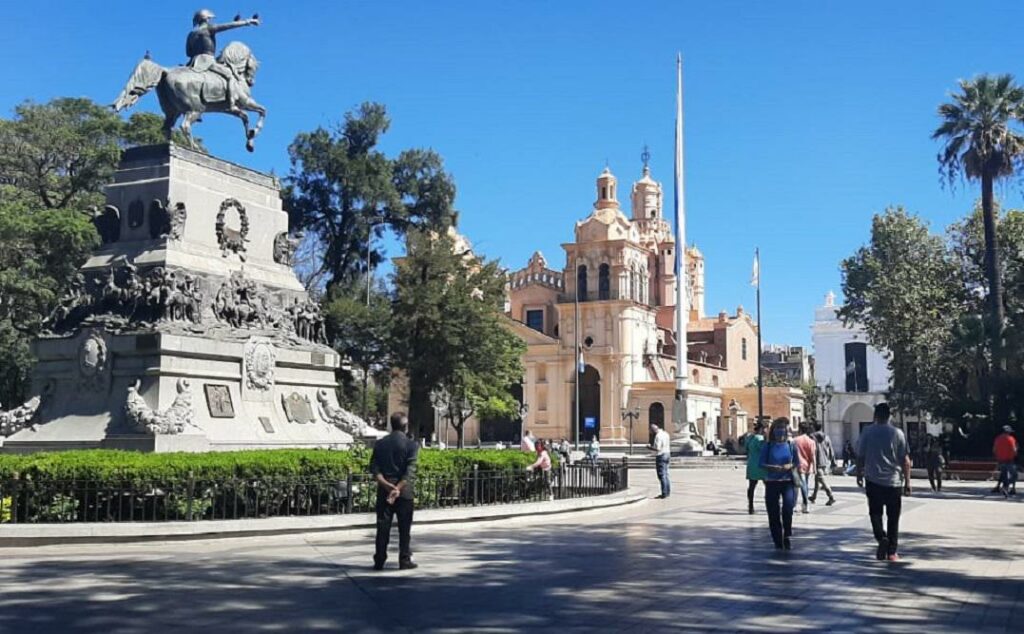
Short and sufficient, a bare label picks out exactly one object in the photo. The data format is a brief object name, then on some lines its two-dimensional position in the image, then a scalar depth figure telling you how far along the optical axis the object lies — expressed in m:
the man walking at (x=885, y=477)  11.09
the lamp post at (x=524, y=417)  66.86
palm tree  37.44
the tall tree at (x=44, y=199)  33.22
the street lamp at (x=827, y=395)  67.44
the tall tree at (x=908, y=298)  46.09
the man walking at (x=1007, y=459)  23.44
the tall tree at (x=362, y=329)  40.84
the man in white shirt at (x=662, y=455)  21.52
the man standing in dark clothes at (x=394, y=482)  10.16
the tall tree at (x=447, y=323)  40.38
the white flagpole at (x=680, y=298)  55.50
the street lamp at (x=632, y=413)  68.21
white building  69.44
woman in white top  18.76
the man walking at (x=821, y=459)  19.73
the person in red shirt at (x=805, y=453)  17.08
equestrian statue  21.23
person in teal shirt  16.05
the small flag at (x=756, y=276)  55.72
